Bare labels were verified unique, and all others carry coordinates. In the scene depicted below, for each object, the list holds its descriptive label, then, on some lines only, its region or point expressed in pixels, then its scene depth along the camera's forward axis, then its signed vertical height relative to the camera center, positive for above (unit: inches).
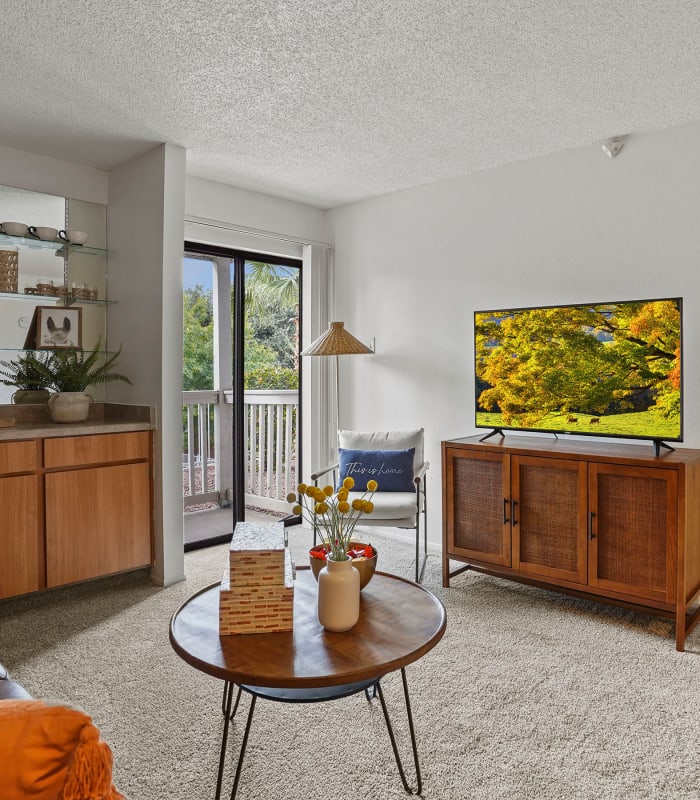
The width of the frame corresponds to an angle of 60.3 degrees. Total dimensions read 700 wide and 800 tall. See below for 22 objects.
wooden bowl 72.0 -21.7
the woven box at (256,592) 64.5 -22.2
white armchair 135.3 -20.8
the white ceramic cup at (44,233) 136.1 +34.6
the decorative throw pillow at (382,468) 147.1 -20.4
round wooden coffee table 56.6 -26.8
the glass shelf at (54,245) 134.0 +32.6
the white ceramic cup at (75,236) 140.4 +34.8
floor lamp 159.6 +11.1
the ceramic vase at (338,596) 65.3 -22.9
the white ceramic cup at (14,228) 131.0 +34.4
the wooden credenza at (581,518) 105.3 -25.5
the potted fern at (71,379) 132.6 +1.4
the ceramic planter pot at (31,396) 136.5 -2.5
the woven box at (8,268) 132.0 +25.8
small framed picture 137.5 +13.3
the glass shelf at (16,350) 133.5 +7.9
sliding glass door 166.4 -0.7
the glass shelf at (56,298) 133.8 +20.1
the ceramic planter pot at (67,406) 132.1 -4.6
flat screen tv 117.9 +3.7
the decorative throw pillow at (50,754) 26.0 -16.5
